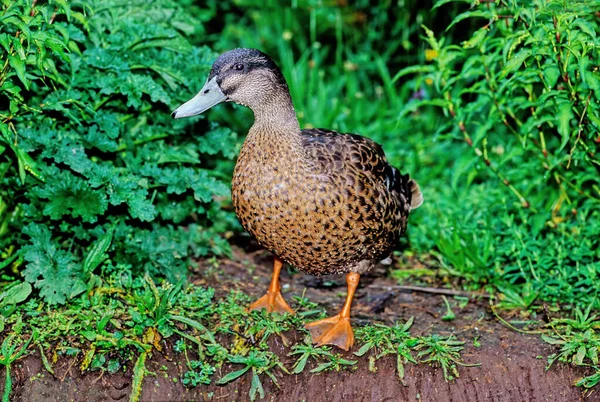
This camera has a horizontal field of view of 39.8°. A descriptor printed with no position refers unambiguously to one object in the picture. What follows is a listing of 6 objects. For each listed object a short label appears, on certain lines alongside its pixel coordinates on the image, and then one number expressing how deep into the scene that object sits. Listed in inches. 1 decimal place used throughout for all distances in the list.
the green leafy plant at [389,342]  152.9
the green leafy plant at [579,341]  152.0
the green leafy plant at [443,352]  152.4
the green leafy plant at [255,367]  148.3
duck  146.7
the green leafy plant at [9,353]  142.8
